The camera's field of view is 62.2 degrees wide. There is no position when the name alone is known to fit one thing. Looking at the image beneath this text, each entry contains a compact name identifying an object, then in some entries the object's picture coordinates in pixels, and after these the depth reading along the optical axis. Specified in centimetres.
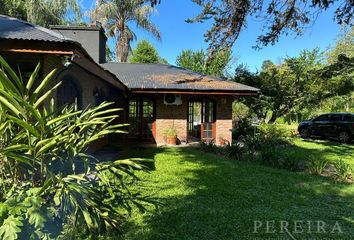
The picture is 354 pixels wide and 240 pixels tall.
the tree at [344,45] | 3562
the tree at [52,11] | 2208
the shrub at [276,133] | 1558
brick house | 1458
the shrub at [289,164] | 927
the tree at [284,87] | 2003
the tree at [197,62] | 3525
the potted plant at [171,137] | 1477
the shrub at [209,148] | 1269
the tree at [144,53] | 3848
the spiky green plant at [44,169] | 193
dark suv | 1719
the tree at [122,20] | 2448
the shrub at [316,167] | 872
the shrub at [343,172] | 807
